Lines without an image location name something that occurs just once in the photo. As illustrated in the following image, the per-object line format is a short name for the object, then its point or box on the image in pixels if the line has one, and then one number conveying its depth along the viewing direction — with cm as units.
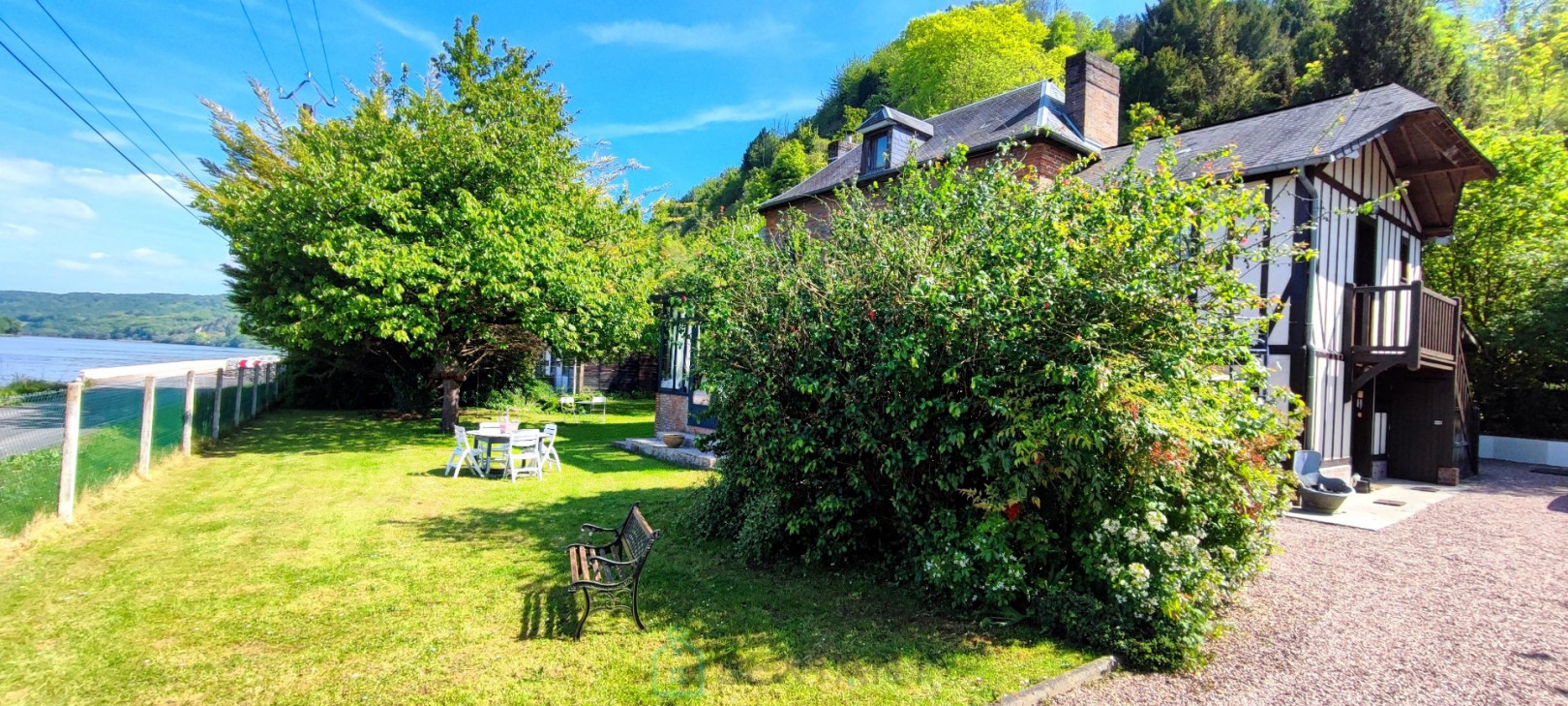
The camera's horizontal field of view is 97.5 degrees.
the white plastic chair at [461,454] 1059
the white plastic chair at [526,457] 1033
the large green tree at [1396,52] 2544
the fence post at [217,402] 1276
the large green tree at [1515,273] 1627
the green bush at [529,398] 2236
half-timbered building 1054
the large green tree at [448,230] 1263
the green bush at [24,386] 1306
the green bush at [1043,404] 438
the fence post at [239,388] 1466
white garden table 1066
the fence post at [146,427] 897
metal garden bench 461
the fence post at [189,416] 1093
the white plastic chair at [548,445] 1088
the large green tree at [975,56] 4359
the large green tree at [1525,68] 2278
